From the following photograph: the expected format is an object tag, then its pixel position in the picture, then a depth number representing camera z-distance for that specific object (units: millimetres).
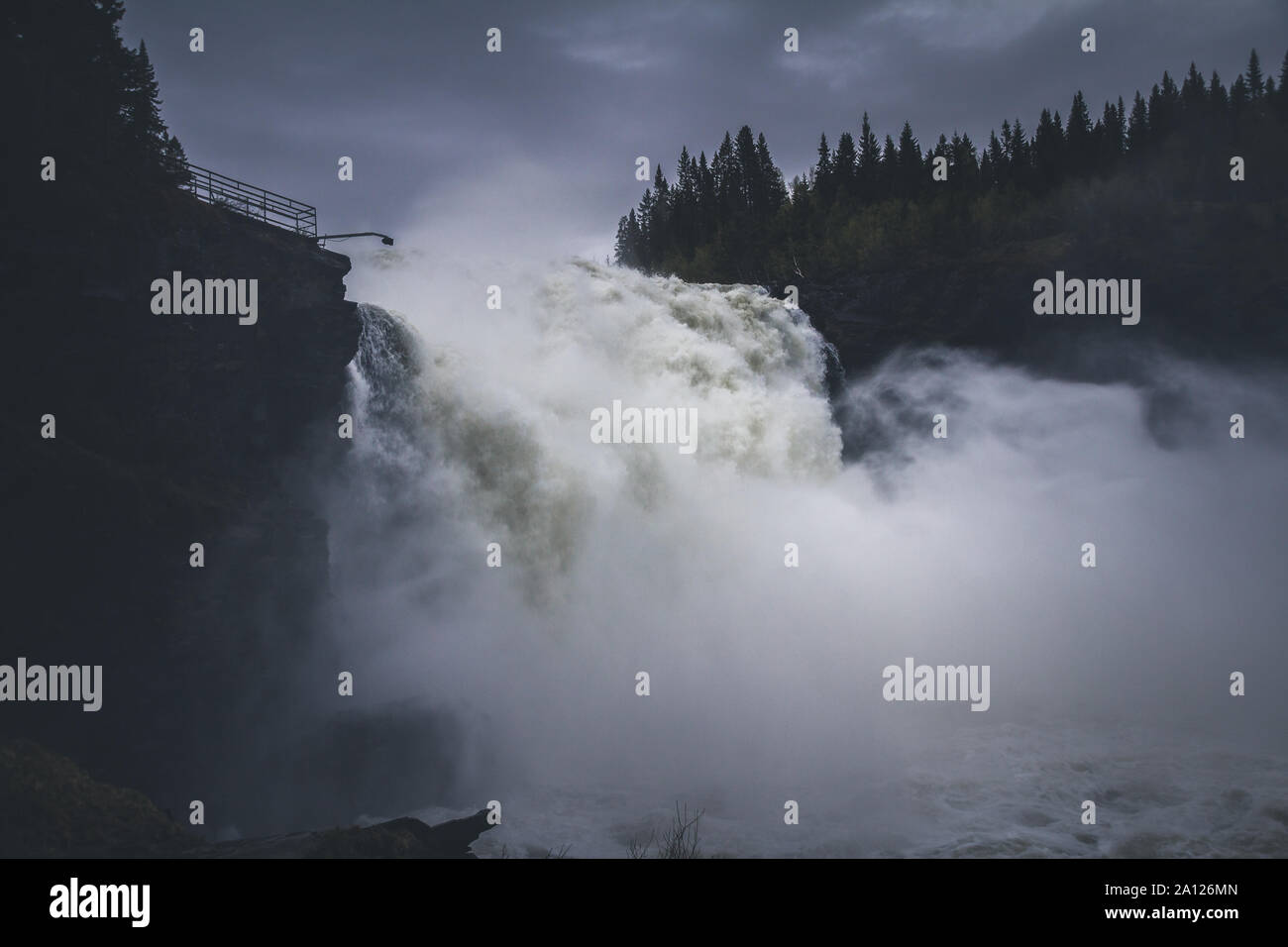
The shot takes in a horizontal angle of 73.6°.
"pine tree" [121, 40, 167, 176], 24188
